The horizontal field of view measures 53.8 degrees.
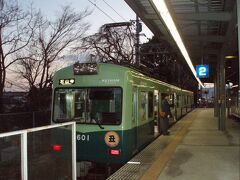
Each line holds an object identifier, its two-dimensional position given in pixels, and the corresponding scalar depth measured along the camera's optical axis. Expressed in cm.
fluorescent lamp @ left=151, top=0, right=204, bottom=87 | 491
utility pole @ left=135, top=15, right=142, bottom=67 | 1396
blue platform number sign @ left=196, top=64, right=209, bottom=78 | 1383
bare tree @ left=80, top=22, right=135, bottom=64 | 1755
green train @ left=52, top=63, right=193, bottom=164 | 556
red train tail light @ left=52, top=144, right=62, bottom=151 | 397
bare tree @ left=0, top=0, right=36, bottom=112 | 1111
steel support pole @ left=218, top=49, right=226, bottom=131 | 1090
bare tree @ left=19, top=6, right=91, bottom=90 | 1315
